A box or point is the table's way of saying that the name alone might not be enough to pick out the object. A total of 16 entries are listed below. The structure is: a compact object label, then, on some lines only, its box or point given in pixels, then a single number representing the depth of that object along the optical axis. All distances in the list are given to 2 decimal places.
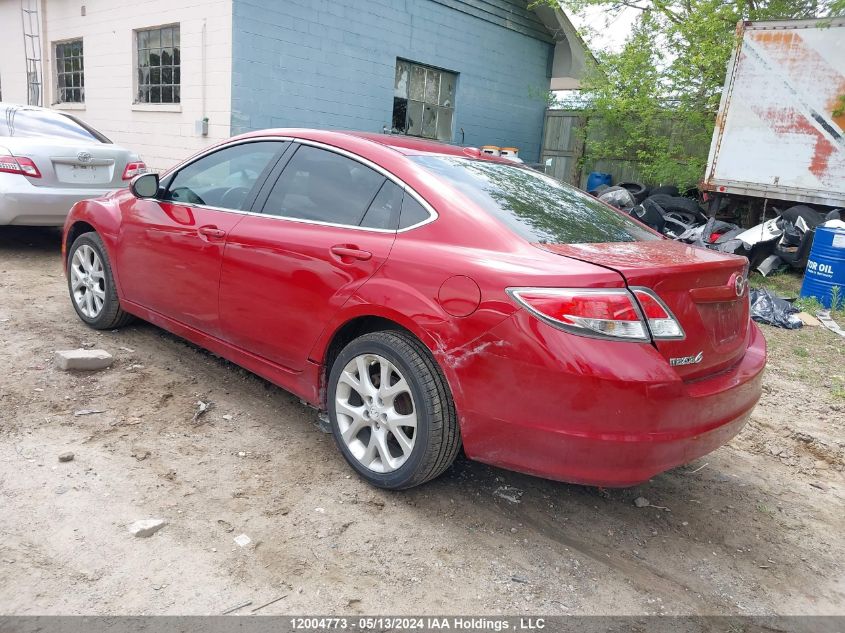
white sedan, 6.24
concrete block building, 9.58
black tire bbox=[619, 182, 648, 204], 10.94
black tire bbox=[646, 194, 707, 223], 10.03
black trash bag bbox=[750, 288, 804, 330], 6.53
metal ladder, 12.90
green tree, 10.88
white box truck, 8.48
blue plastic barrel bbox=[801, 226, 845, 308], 7.17
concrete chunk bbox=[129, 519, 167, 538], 2.52
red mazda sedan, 2.34
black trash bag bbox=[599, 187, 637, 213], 10.28
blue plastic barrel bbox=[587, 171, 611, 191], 13.23
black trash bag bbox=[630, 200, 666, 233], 9.78
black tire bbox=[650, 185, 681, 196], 10.99
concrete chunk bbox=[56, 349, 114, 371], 3.92
